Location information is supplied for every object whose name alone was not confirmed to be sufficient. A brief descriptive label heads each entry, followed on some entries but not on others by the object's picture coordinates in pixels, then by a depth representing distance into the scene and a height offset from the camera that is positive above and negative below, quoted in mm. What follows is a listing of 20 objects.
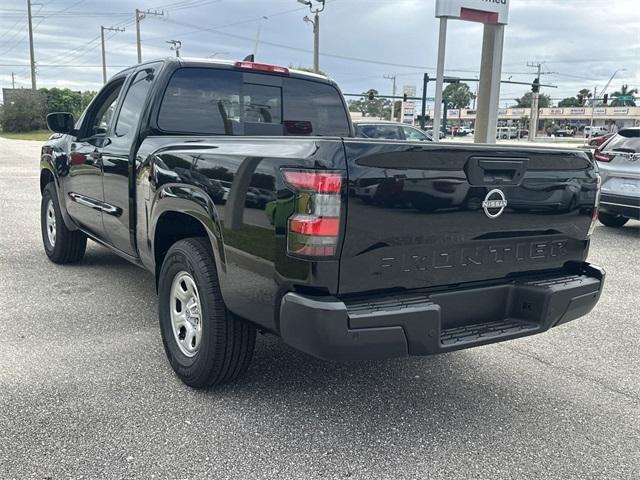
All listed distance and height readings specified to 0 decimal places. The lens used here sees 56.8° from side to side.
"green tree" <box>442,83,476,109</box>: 115188 +6926
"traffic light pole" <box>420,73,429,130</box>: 36562 +2436
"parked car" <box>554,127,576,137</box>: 97125 +303
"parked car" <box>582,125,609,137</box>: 76875 +515
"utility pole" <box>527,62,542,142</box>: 73906 +1671
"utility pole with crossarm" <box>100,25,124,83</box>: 56125 +5298
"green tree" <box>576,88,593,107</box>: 100412 +6506
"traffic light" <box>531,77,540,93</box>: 46731 +3630
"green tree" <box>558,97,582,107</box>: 121331 +6677
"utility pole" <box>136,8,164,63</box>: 49847 +7448
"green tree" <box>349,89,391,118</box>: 88038 +3092
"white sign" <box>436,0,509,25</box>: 16078 +3288
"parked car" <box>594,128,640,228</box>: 8594 -546
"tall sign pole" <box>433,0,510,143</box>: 16172 +2285
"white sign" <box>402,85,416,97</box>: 52116 +3350
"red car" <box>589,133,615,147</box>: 23997 -241
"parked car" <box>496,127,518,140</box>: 80688 -143
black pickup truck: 2531 -532
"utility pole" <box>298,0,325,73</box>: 30420 +4556
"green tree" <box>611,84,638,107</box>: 102938 +5943
